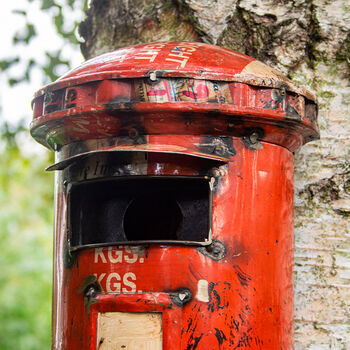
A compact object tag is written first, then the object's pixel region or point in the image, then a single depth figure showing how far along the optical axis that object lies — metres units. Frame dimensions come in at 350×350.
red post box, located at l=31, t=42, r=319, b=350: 0.77
